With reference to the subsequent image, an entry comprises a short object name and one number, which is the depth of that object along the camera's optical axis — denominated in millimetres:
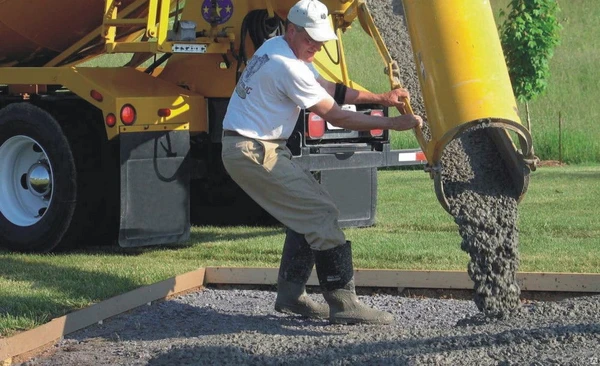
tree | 21172
